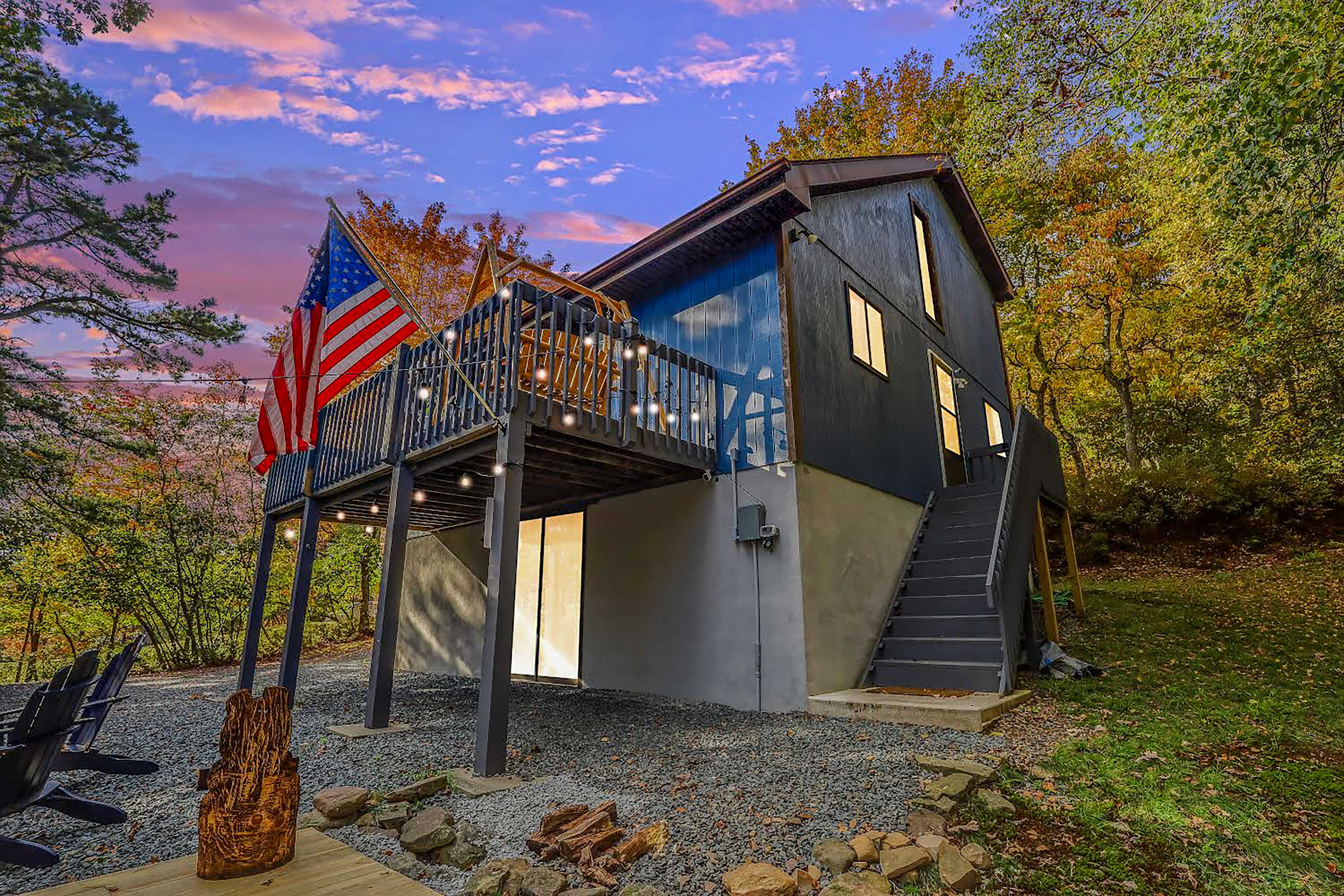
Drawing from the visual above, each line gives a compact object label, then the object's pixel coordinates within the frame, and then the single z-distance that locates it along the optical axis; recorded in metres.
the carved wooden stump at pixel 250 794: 1.93
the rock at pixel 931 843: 2.54
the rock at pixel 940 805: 2.93
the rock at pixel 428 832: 2.73
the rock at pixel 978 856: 2.46
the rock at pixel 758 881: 2.23
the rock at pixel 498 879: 2.32
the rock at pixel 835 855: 2.46
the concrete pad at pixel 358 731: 5.04
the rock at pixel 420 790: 3.35
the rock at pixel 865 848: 2.53
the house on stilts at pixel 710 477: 5.22
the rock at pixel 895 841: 2.61
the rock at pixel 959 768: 3.29
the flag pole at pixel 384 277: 4.46
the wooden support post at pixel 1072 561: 9.25
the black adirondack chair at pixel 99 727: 3.56
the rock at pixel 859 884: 2.26
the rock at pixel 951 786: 3.08
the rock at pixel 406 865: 2.56
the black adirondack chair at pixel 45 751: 2.66
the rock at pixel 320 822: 3.06
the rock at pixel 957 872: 2.35
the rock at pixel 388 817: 3.02
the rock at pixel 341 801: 3.11
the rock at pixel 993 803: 2.95
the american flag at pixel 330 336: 4.84
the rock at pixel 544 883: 2.29
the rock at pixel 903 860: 2.43
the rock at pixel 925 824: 2.74
